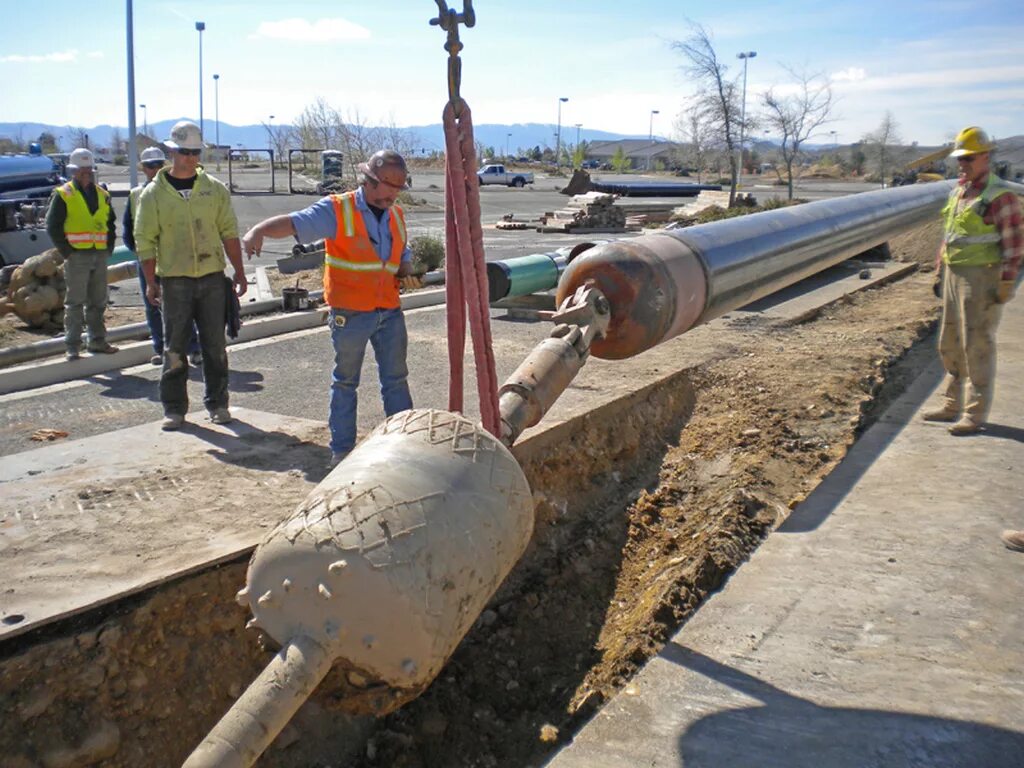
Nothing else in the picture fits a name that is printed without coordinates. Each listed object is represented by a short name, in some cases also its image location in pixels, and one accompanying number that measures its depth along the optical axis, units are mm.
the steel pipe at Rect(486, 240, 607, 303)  9148
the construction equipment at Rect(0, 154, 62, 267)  12953
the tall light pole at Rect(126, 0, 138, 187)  19062
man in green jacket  5316
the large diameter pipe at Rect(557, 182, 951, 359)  3694
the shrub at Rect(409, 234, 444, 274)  13359
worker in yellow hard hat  5875
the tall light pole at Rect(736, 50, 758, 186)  31234
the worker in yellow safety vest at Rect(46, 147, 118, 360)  7785
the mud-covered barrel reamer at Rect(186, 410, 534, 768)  2277
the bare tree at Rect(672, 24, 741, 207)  30094
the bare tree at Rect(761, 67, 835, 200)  32781
